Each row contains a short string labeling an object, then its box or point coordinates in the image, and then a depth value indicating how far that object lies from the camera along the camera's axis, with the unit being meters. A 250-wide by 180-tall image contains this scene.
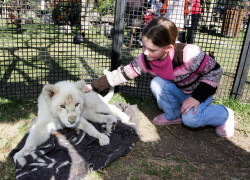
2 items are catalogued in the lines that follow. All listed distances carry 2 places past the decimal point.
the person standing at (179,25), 5.31
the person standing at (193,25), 4.99
